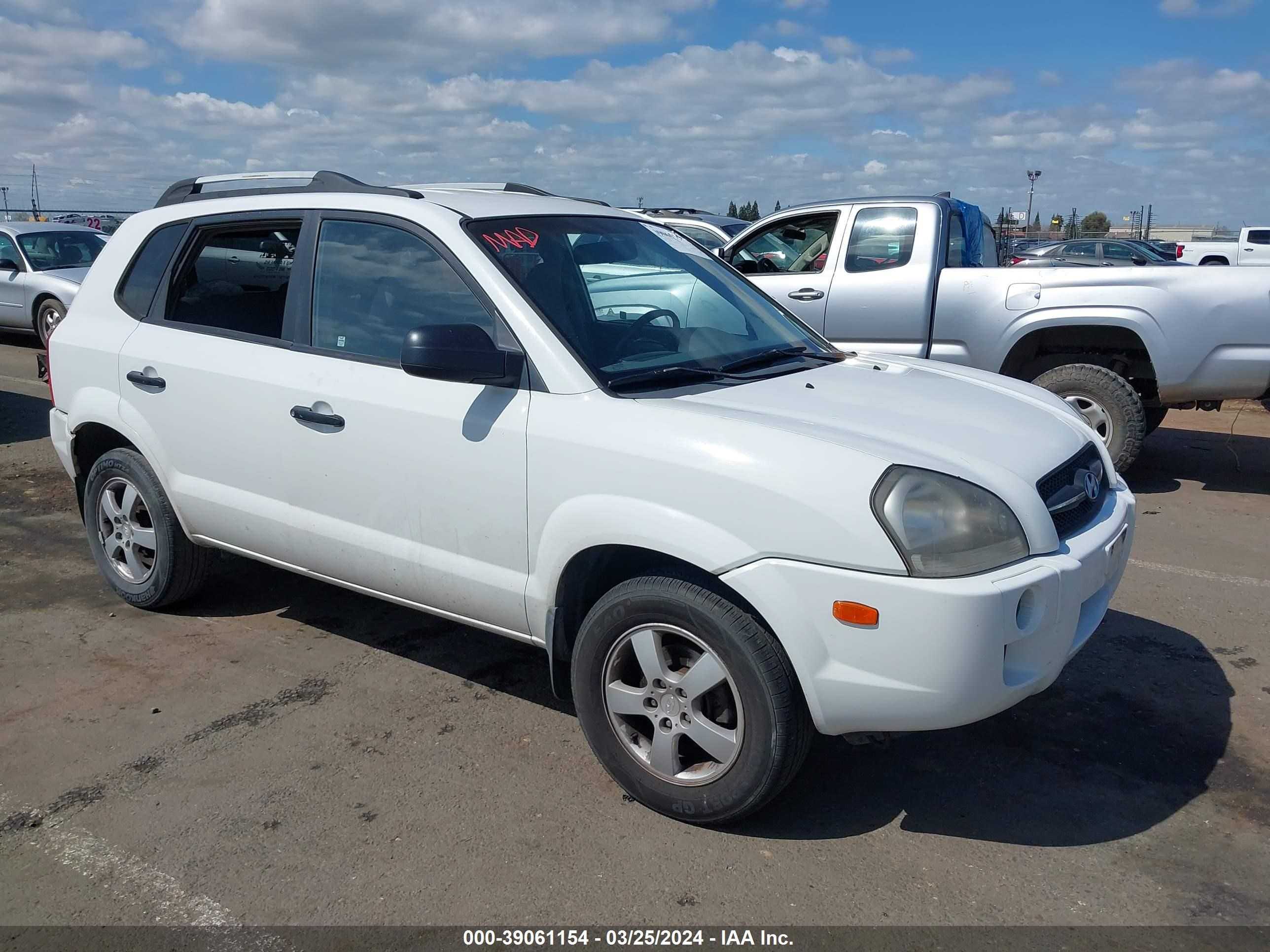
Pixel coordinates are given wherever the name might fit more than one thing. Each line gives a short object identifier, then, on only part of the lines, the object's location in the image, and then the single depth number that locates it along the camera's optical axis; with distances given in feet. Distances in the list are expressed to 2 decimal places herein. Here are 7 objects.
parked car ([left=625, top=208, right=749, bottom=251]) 38.50
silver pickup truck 22.44
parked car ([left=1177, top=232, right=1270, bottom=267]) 85.20
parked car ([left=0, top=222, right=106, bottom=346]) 44.73
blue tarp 26.68
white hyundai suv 9.14
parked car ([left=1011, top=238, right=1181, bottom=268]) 79.36
